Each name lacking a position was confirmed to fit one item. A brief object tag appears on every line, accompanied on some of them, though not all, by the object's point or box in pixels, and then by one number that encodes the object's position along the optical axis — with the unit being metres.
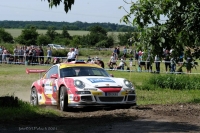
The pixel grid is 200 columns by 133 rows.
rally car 13.77
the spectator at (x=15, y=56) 40.60
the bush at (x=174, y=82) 22.73
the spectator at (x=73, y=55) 35.13
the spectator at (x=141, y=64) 32.47
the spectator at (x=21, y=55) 40.23
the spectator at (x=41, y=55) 39.41
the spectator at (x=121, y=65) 34.03
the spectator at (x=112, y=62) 35.35
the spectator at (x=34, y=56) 39.12
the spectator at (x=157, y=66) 30.93
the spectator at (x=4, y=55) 39.82
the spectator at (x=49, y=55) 39.44
